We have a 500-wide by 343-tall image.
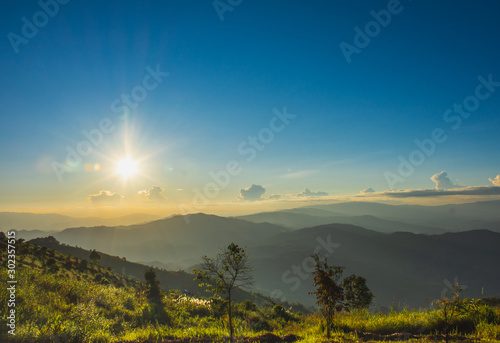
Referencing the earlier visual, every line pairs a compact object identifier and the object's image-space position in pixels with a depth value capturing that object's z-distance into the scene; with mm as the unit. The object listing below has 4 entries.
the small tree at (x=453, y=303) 8402
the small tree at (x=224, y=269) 13578
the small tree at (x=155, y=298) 18847
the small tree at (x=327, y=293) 10984
